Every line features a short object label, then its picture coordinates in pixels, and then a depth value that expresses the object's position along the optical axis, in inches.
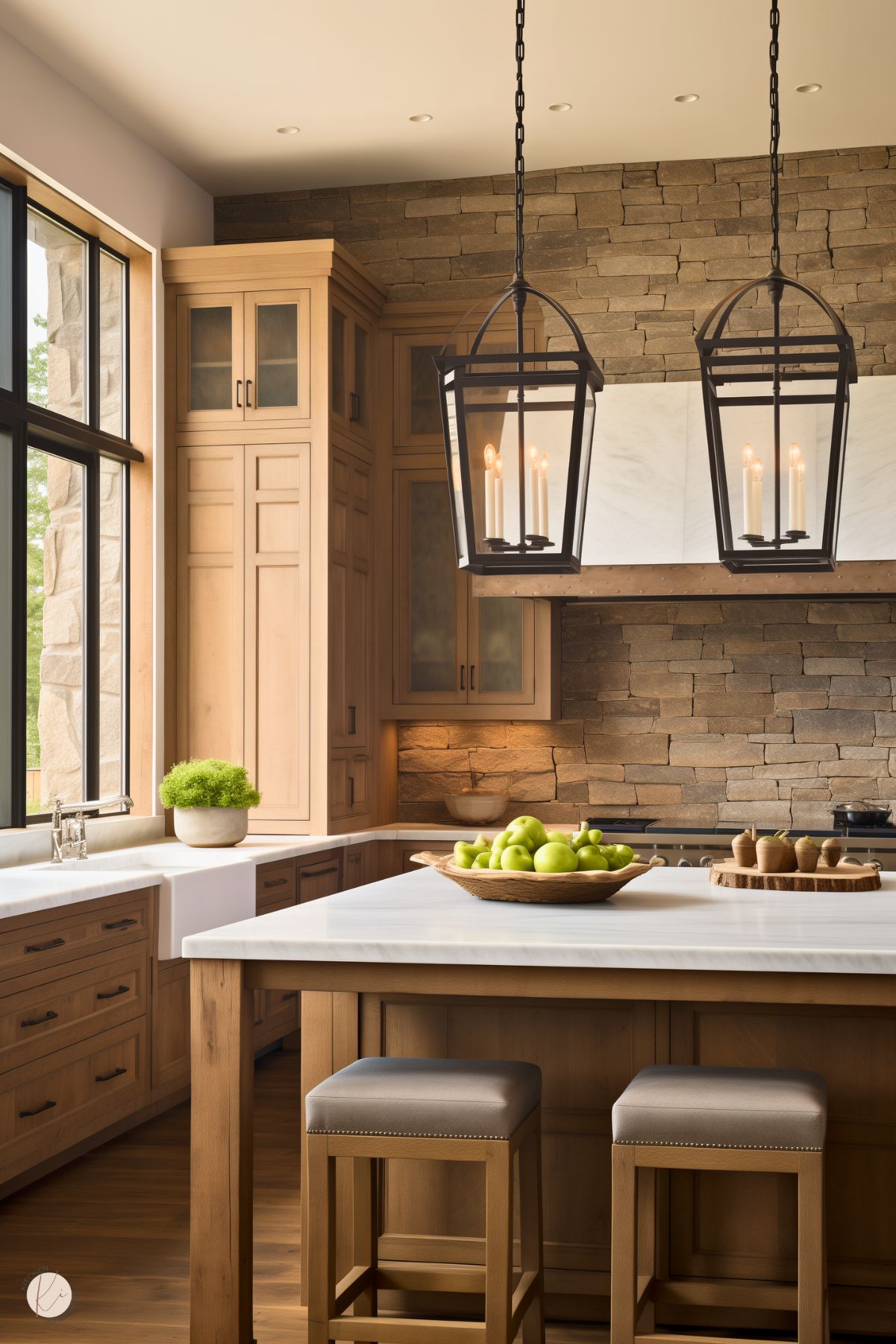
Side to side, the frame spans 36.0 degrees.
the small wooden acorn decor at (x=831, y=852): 125.8
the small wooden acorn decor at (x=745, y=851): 126.8
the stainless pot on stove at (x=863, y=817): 210.2
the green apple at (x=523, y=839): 112.8
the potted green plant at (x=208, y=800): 191.9
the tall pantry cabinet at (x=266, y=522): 209.5
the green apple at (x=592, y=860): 110.0
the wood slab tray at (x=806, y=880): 118.5
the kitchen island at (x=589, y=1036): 88.7
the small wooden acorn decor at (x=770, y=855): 121.6
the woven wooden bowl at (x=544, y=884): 107.2
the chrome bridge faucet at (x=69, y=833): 175.9
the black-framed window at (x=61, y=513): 178.1
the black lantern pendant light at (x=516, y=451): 92.3
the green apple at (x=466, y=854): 114.6
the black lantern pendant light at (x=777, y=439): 93.7
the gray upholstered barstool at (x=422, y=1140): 87.6
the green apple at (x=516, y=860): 110.0
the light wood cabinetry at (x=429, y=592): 228.2
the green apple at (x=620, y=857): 112.7
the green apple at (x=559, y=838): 112.7
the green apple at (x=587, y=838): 113.3
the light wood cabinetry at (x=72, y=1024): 136.4
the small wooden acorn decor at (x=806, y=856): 122.3
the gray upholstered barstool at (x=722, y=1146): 84.7
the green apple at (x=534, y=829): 114.0
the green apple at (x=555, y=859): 108.7
